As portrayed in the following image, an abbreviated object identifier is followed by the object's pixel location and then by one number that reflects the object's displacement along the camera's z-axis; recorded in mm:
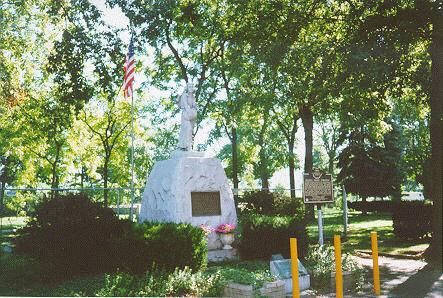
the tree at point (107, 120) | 30344
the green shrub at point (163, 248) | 8602
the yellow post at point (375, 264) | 7445
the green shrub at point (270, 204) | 18188
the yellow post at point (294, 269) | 6391
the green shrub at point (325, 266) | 8961
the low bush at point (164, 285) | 7539
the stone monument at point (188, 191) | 11125
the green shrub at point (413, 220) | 15680
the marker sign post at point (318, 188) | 9758
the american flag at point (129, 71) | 15469
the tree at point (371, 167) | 33781
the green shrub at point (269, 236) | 10859
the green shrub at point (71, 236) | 9023
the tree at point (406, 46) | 11547
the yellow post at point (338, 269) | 6757
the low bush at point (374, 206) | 35353
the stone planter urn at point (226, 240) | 11562
